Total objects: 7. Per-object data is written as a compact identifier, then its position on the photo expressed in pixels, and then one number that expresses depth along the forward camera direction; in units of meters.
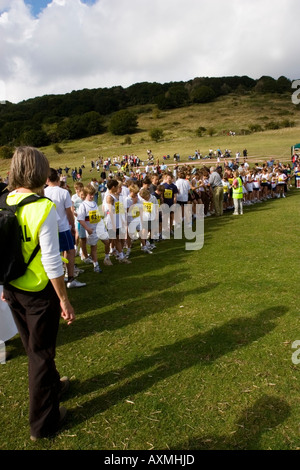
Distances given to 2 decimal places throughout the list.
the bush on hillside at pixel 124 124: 88.31
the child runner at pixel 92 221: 7.32
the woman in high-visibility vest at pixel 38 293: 2.68
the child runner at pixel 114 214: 7.87
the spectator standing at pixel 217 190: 14.03
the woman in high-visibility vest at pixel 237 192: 13.63
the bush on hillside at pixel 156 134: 71.19
